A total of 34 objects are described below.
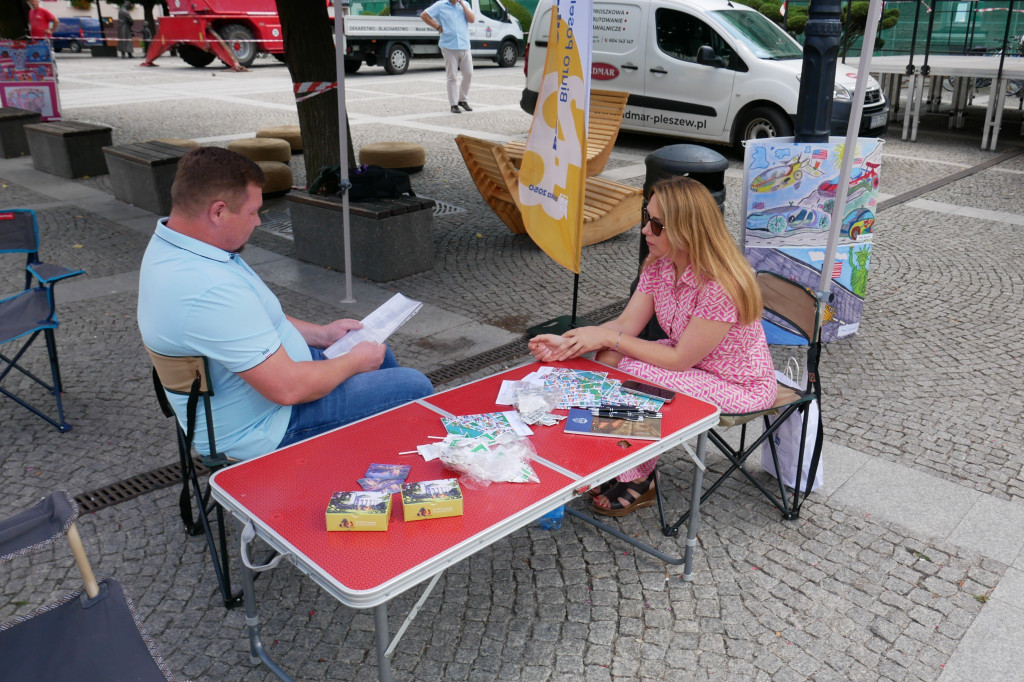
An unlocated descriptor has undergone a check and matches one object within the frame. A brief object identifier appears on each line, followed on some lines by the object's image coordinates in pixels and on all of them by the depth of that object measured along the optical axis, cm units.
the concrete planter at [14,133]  1116
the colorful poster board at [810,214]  533
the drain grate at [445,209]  841
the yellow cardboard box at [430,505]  211
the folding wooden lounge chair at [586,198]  700
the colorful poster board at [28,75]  1217
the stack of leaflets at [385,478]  224
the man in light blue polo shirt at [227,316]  250
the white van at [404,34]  2000
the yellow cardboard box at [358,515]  206
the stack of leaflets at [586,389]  275
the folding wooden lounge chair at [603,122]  874
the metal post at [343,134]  550
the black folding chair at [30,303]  404
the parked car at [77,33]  2959
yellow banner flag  386
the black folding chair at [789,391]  329
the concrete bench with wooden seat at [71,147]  981
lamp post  548
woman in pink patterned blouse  312
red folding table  194
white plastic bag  353
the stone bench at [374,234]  633
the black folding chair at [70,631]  199
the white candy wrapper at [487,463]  229
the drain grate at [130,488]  357
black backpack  665
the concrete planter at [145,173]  815
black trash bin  529
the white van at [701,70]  1038
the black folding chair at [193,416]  260
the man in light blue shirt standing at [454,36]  1455
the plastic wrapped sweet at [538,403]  264
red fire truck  2264
